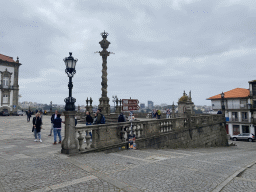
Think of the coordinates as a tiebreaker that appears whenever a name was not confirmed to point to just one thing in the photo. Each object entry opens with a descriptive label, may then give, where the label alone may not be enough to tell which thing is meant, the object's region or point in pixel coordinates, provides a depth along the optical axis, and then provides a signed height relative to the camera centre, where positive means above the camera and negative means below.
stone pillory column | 22.97 +5.08
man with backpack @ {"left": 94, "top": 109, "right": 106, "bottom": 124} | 8.25 -0.50
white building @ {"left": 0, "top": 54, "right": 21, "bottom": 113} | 38.94 +5.55
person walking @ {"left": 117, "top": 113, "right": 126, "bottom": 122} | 8.92 -0.49
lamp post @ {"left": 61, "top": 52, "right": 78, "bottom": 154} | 6.45 -0.41
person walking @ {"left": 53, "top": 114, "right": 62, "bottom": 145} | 8.49 -0.86
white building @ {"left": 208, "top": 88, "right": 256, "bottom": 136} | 39.36 -0.89
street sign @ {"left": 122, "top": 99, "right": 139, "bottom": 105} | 7.73 +0.30
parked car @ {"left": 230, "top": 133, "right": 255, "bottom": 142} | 30.46 -5.10
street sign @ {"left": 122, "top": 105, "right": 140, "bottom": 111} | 7.69 +0.03
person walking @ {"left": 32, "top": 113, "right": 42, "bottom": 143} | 9.15 -0.82
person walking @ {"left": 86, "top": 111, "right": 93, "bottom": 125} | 9.32 -0.57
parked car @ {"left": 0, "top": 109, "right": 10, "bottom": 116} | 36.03 -0.96
